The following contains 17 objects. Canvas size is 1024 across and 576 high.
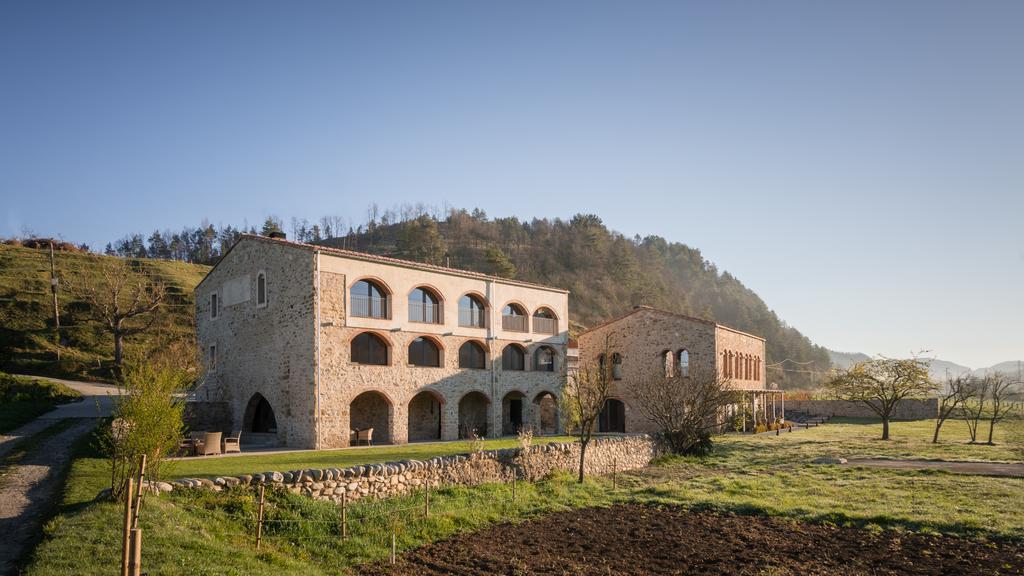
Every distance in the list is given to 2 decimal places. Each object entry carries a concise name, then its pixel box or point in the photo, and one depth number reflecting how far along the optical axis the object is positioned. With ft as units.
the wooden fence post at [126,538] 20.78
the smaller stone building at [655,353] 108.27
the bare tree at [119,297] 132.98
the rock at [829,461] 73.61
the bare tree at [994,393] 95.91
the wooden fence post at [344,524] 38.82
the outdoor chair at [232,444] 67.97
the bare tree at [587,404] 67.92
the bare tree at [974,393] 98.27
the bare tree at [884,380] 116.26
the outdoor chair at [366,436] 81.10
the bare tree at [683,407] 83.97
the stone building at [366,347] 78.02
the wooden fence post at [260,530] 34.14
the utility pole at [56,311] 152.11
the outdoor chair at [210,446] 65.72
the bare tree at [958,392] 96.43
